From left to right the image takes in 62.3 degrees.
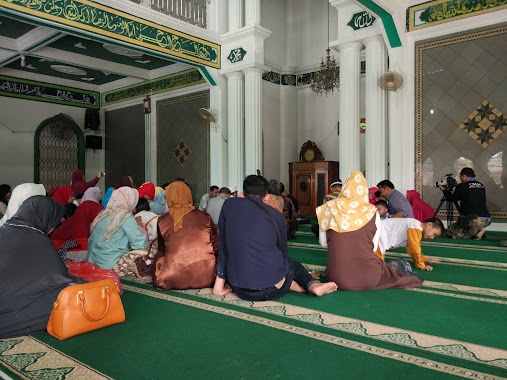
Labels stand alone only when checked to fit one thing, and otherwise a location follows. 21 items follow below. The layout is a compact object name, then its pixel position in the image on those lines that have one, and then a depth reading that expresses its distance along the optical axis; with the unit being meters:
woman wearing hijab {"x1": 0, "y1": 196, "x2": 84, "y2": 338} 1.74
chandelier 6.47
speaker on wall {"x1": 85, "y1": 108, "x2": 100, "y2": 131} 9.71
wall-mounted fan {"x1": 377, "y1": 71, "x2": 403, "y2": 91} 5.21
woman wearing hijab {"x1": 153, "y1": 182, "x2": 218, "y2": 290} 2.51
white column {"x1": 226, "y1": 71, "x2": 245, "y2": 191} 6.95
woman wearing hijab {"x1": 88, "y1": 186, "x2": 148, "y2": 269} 2.88
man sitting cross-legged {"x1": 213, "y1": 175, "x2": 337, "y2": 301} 2.17
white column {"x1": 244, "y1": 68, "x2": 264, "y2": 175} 6.75
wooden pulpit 7.12
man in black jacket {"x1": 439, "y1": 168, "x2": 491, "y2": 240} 4.53
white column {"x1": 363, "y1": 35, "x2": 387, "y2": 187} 5.52
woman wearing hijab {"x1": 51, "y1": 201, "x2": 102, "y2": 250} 3.28
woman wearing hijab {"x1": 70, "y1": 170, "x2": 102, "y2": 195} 4.79
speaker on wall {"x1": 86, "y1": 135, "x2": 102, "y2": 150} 9.81
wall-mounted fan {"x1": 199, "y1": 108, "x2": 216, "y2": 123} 7.06
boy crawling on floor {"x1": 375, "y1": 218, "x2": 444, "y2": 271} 2.79
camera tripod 5.00
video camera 4.81
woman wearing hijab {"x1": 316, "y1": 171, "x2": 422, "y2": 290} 2.40
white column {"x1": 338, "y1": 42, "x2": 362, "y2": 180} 5.74
